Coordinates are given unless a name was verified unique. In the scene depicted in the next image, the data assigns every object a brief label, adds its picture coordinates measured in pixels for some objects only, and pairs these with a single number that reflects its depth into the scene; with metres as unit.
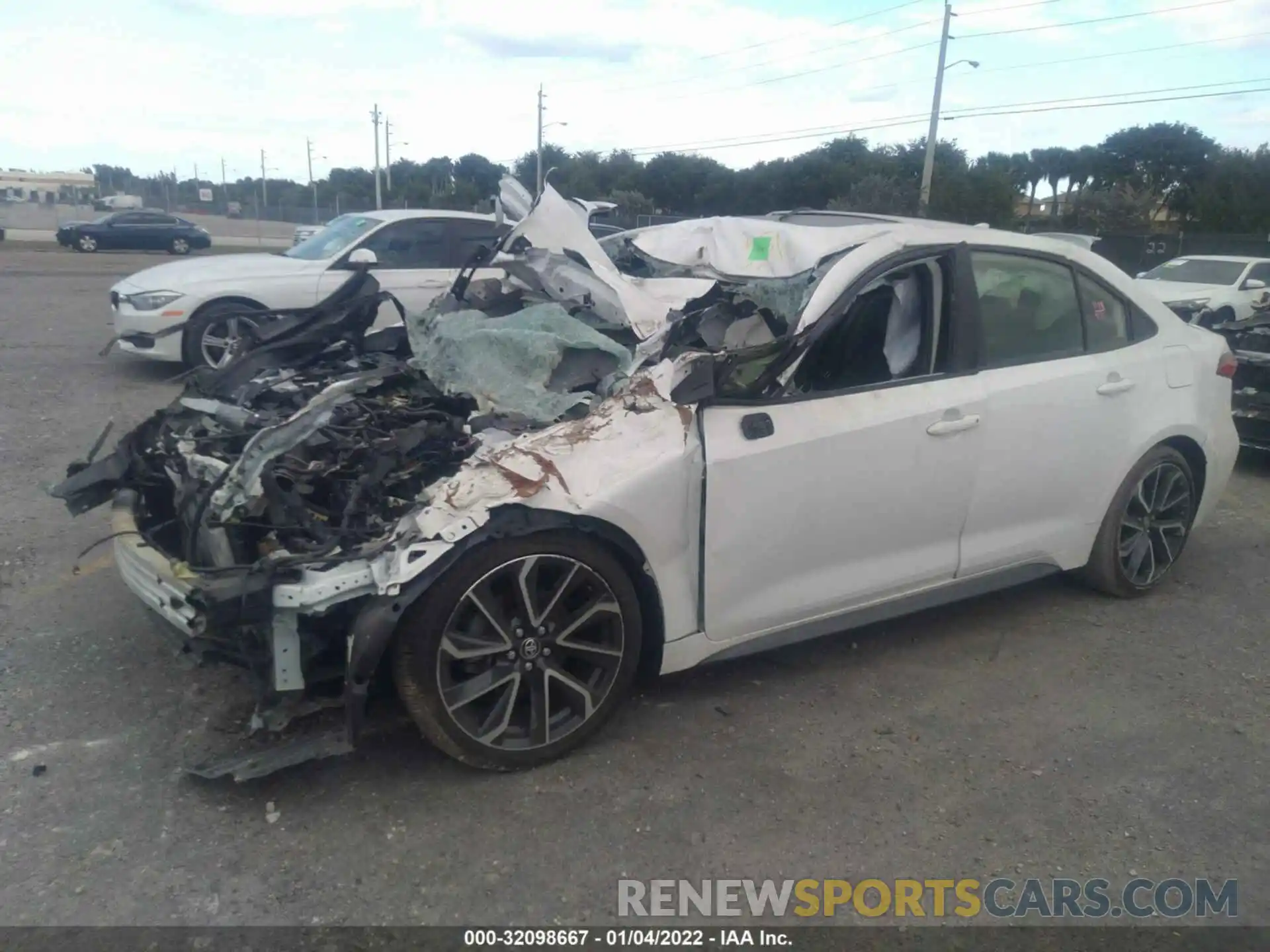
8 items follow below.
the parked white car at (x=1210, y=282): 16.00
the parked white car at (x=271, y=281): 8.94
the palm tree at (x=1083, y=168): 59.47
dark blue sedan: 30.42
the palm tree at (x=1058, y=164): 62.28
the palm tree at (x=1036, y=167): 63.22
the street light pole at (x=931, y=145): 34.53
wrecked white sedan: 3.08
